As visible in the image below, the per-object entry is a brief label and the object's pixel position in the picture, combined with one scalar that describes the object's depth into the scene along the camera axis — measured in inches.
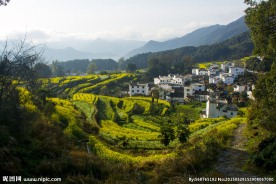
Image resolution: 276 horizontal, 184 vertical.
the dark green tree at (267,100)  447.1
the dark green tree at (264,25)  435.5
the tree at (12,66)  432.6
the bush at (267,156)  339.6
